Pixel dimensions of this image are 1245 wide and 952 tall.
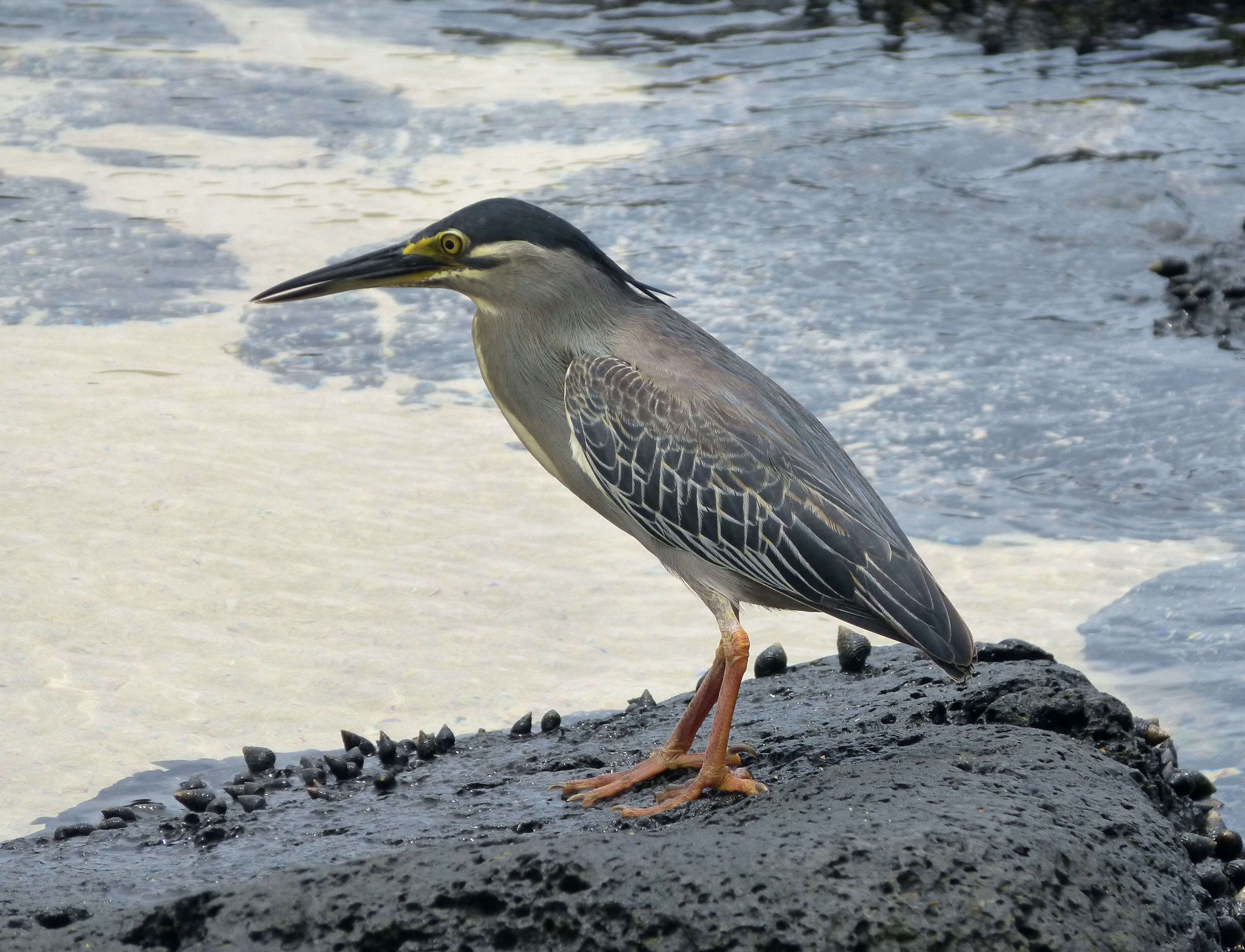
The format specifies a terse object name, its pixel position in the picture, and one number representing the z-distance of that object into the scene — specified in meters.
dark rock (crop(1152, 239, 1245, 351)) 24.59
